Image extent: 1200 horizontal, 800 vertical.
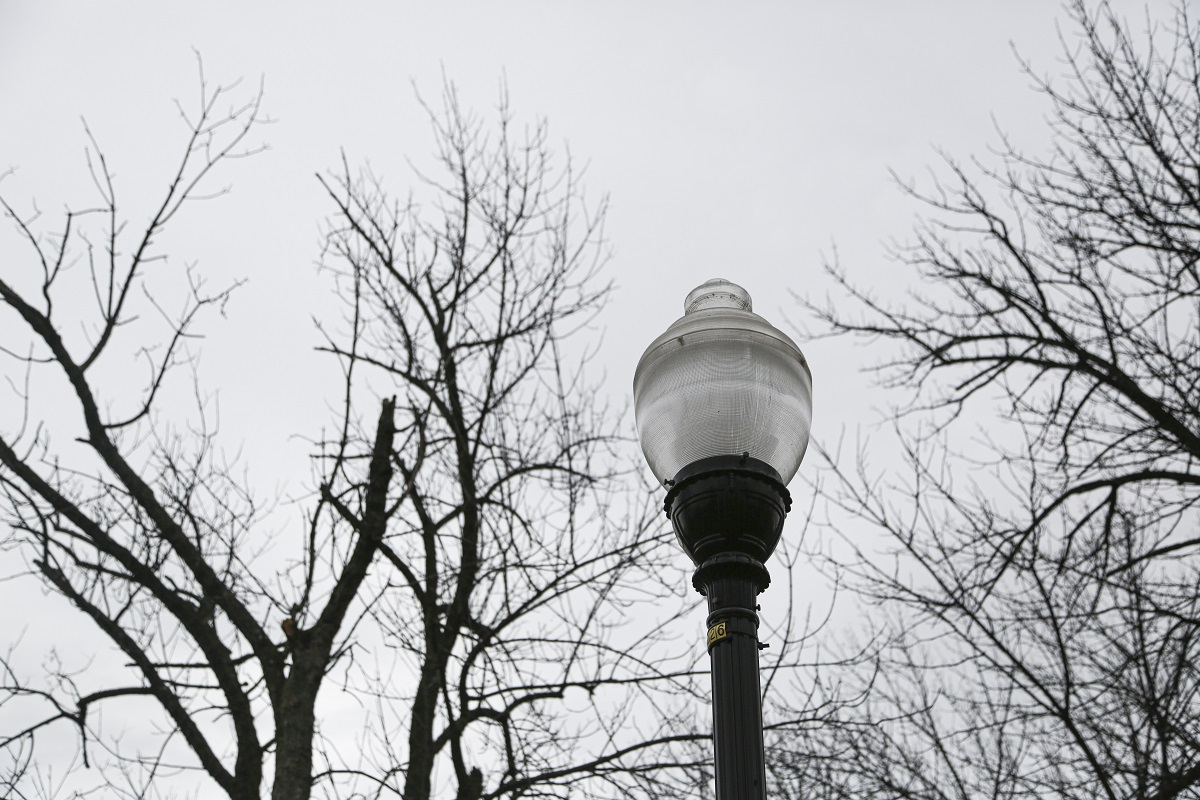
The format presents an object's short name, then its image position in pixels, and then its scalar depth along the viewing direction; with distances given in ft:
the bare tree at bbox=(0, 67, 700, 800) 19.48
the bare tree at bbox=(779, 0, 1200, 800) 20.52
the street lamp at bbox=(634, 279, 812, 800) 8.54
